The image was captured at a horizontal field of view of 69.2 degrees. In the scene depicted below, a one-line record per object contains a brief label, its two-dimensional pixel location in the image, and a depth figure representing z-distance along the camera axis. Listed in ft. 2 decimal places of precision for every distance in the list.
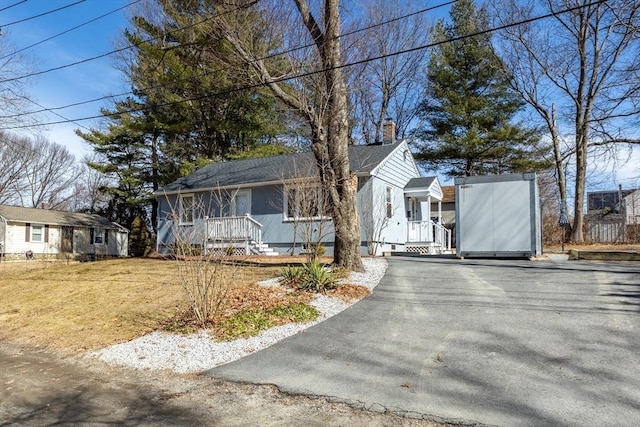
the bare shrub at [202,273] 23.72
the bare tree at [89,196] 150.51
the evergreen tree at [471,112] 92.12
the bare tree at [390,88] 88.79
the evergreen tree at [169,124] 79.72
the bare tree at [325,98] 35.94
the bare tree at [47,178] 142.41
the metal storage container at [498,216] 42.37
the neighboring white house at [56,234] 102.78
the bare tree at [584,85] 65.36
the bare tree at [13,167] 130.11
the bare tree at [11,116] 61.98
